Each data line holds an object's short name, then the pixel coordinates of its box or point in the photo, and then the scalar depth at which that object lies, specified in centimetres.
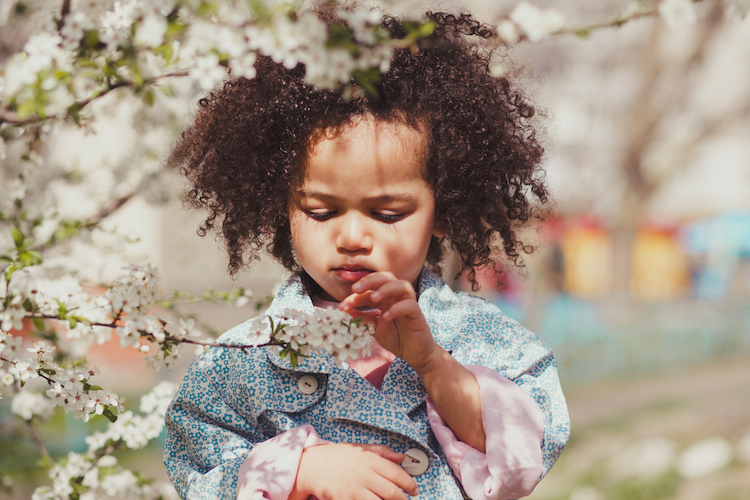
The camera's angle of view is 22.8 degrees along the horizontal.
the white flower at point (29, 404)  165
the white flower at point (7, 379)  129
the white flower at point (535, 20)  162
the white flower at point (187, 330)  129
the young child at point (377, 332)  135
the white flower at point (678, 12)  149
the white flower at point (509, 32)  162
